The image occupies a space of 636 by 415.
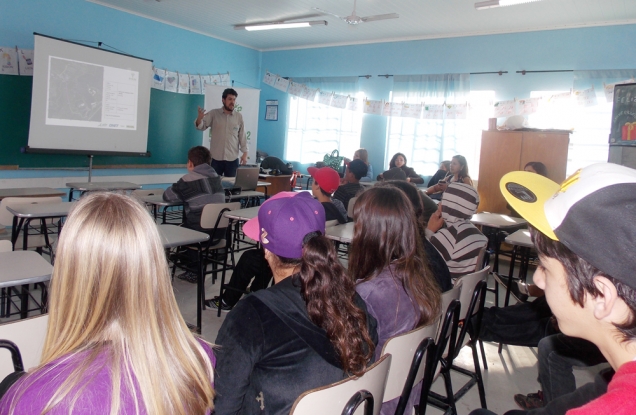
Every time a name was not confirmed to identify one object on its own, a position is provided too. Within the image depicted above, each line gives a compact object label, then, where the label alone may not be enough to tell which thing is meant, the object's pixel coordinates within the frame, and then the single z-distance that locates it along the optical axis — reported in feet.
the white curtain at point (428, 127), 22.95
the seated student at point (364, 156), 23.40
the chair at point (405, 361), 4.49
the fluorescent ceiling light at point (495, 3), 16.78
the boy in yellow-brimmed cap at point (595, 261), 1.95
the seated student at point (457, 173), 18.99
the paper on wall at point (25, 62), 17.75
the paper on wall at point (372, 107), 25.18
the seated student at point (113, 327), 2.46
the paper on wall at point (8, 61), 17.35
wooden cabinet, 17.26
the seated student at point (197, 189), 12.58
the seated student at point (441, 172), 21.84
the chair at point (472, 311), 6.76
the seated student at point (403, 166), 23.45
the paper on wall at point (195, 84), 24.59
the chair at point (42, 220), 10.58
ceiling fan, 18.47
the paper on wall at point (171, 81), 23.29
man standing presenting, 21.35
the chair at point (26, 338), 4.07
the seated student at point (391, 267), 5.13
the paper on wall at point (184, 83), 24.00
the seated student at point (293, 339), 3.51
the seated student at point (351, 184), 14.28
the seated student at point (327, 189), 11.46
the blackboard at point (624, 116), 12.52
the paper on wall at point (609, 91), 19.06
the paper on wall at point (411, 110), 23.89
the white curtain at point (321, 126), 26.66
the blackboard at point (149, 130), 17.83
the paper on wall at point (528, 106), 20.89
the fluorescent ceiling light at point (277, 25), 21.44
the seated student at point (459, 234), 8.66
